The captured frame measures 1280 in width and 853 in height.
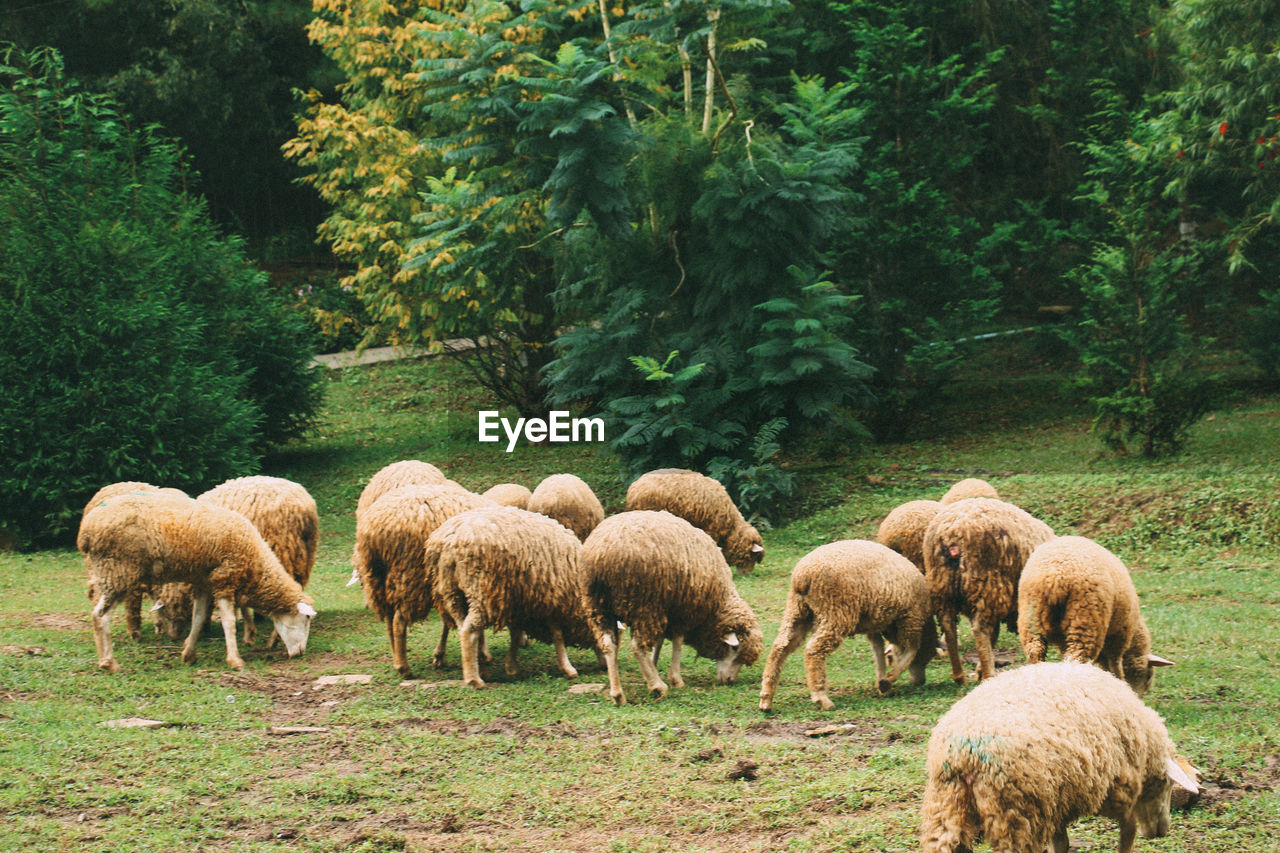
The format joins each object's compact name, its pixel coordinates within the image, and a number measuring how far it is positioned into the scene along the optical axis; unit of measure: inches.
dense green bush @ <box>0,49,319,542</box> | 557.3
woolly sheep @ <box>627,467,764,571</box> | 486.9
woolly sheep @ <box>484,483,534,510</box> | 441.3
